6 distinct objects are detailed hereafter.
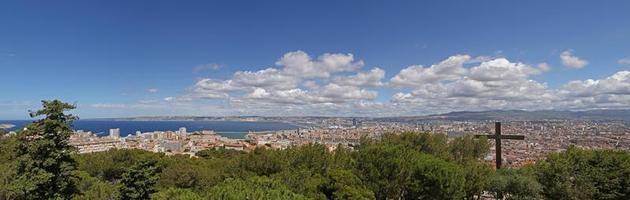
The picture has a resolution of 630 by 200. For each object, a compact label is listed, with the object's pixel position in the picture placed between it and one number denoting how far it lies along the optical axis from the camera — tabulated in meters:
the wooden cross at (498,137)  17.19
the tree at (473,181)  14.84
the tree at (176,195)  6.78
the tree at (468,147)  22.53
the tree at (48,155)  11.56
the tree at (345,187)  11.61
